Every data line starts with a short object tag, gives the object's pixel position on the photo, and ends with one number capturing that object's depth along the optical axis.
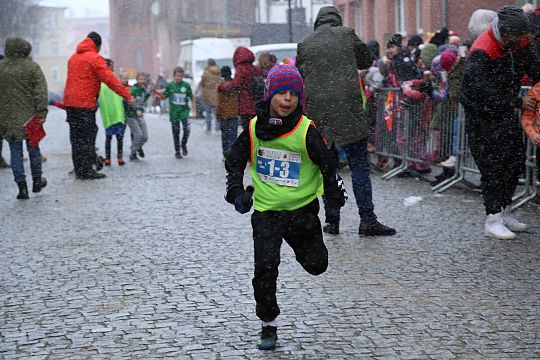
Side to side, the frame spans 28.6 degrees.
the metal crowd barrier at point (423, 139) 10.59
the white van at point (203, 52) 39.84
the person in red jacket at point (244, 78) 16.16
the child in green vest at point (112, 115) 17.09
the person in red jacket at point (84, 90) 14.57
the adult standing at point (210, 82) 24.94
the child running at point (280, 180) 5.51
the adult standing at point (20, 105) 12.68
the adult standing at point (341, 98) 8.95
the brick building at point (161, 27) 72.39
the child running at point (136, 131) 17.84
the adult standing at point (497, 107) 8.58
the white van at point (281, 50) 28.64
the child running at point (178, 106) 18.69
